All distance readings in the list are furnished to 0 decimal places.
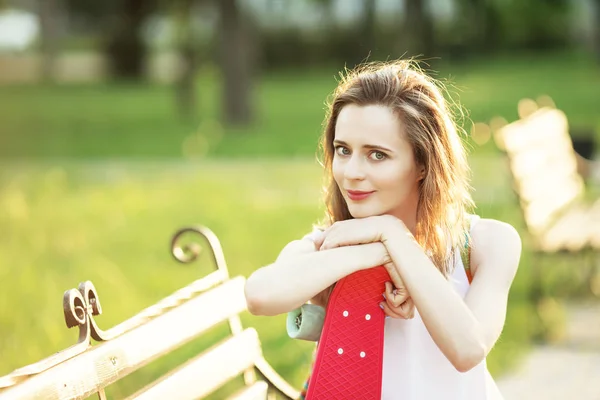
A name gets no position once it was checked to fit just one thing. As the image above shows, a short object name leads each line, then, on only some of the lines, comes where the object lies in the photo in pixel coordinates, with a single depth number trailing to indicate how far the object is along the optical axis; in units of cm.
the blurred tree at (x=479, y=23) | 3559
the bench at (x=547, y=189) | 630
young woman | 229
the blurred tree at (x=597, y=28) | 3466
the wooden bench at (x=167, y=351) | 213
